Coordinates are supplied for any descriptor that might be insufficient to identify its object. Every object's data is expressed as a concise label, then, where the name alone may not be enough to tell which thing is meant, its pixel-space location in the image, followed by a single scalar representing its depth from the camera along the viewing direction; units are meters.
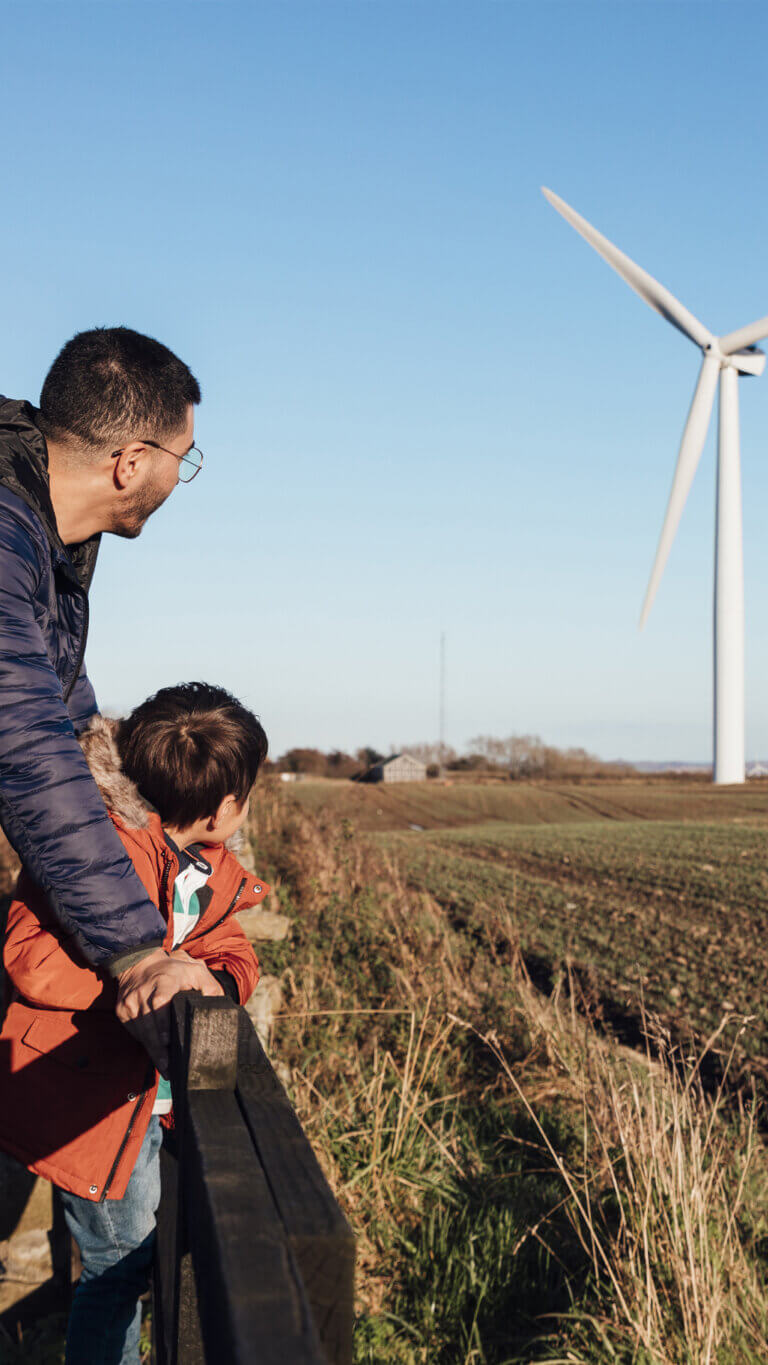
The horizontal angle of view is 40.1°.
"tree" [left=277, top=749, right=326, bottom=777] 41.11
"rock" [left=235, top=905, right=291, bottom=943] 5.29
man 1.64
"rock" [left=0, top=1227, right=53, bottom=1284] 3.29
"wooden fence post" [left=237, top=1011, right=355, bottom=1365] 0.88
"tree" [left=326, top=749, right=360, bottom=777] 46.00
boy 1.95
